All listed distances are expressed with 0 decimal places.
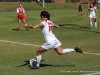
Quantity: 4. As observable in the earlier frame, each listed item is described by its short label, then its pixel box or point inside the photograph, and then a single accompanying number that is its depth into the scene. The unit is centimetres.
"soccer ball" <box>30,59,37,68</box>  1113
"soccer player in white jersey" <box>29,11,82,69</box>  1097
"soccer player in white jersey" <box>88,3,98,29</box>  2722
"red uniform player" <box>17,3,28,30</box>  2550
